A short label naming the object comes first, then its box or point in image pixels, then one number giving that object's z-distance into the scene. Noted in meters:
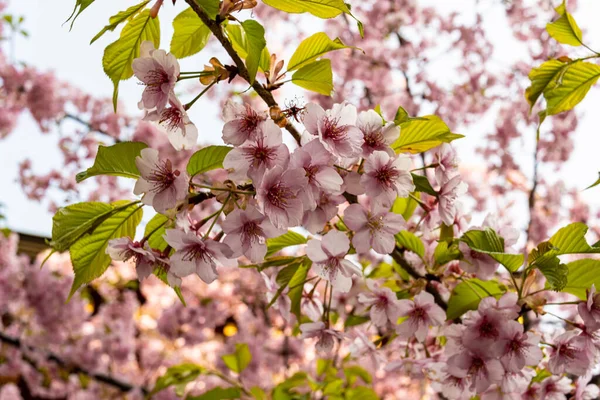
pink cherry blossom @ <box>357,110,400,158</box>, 0.77
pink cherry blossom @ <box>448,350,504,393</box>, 0.85
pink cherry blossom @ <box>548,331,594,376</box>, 0.87
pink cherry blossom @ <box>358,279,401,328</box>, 0.98
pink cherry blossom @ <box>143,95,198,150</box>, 0.75
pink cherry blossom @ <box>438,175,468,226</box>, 0.89
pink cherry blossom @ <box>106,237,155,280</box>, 0.77
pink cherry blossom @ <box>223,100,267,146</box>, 0.71
